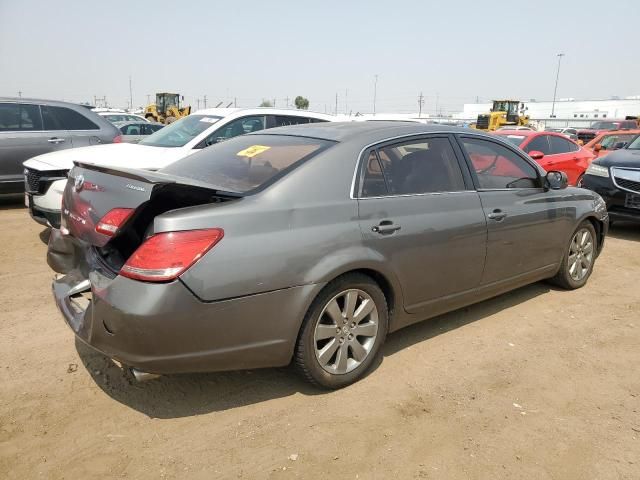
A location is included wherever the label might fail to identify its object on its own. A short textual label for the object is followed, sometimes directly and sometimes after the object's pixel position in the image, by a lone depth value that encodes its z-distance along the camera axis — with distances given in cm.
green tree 8052
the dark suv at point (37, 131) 802
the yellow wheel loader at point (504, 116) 2866
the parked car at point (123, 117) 1926
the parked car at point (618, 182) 709
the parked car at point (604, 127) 2606
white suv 571
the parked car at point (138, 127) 1582
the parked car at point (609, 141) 1091
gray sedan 249
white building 8325
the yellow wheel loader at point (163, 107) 3061
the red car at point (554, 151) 896
